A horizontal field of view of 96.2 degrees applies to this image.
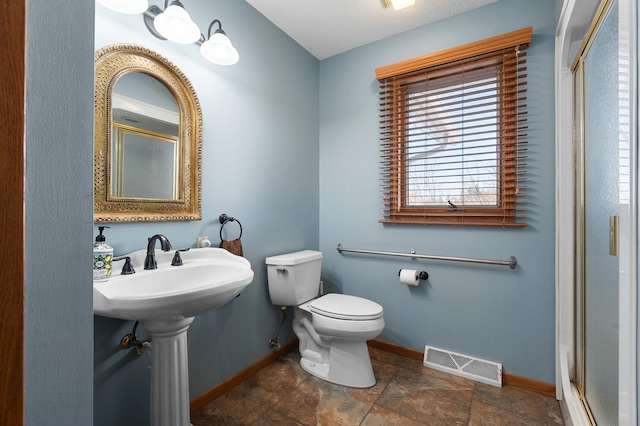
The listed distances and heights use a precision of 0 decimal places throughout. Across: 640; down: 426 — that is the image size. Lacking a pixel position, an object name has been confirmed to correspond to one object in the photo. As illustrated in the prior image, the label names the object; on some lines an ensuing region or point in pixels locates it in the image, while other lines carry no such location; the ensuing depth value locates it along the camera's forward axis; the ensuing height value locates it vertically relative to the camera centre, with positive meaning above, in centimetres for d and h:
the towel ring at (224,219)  163 -3
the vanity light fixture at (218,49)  144 +83
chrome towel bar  172 -29
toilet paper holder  198 -42
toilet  166 -64
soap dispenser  105 -17
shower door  98 -1
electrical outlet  151 -15
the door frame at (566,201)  133 +7
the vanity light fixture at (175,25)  122 +81
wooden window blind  172 +52
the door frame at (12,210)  41 +0
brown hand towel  159 -18
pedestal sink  90 -30
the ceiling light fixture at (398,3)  164 +122
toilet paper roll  194 -43
